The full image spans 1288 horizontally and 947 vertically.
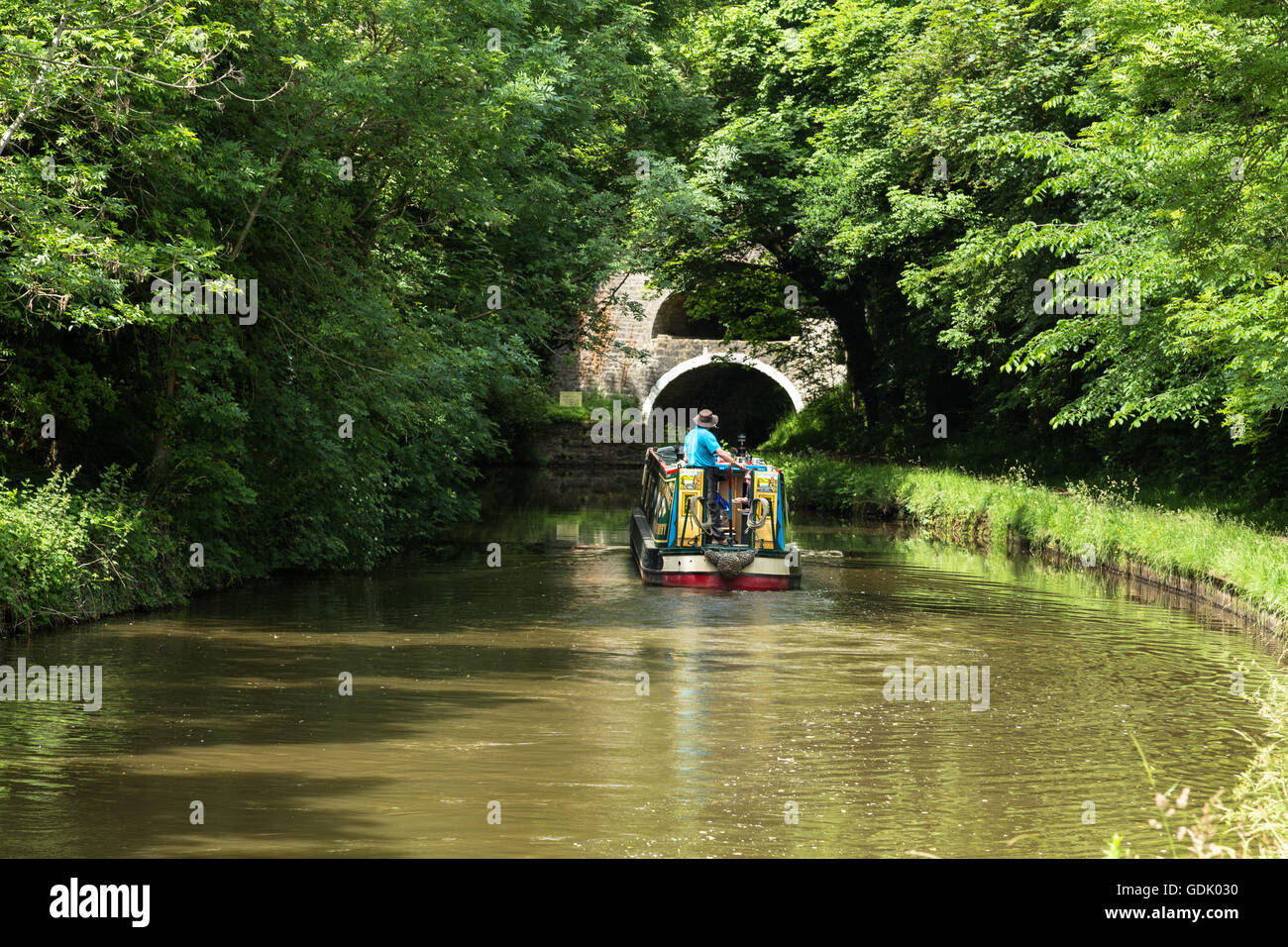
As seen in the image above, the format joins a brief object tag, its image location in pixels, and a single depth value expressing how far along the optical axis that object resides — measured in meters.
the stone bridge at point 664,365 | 39.50
